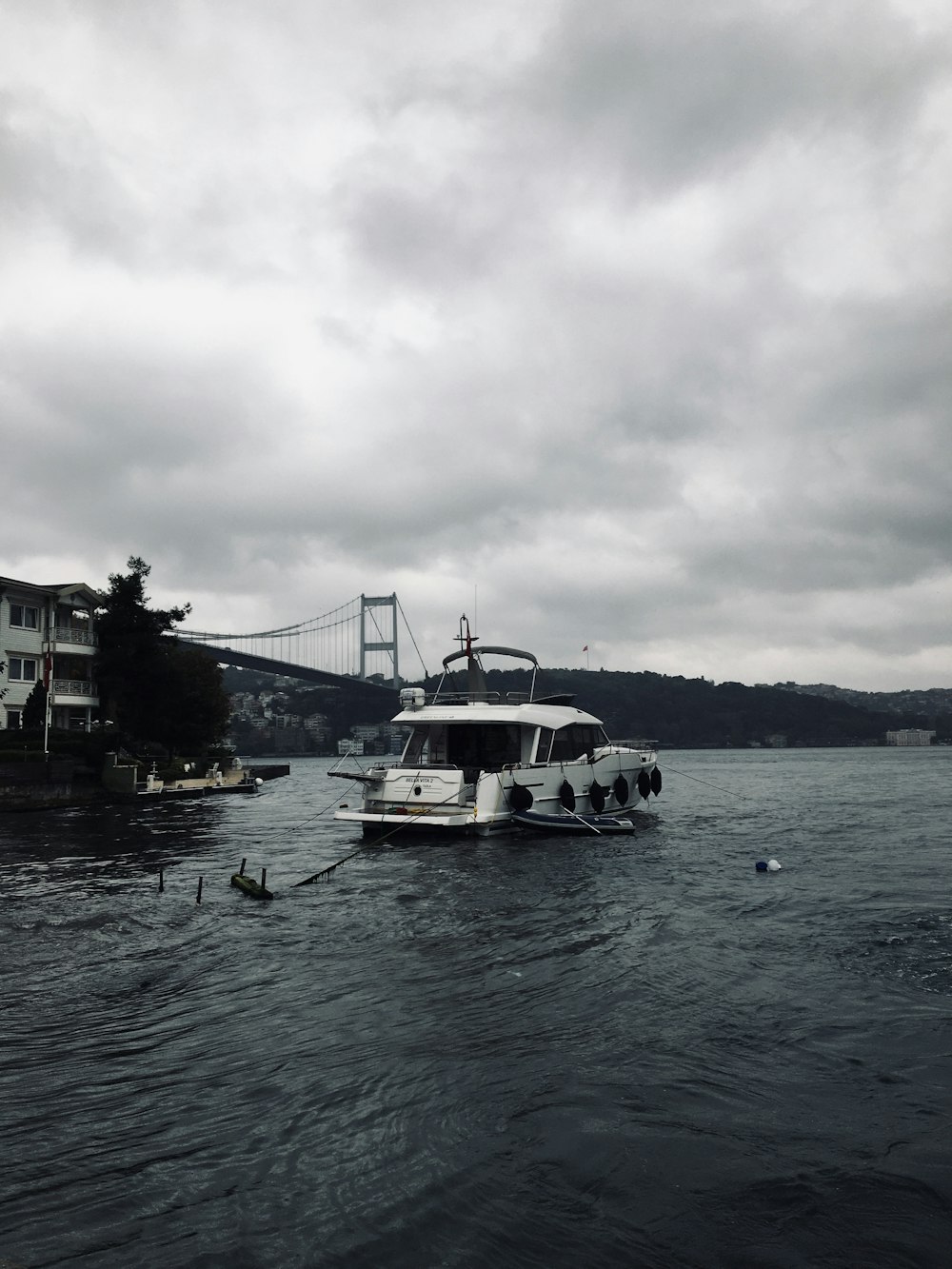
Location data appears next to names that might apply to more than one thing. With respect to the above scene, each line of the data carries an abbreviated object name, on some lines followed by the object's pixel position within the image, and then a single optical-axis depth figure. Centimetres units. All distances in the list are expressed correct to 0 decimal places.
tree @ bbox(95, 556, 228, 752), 4869
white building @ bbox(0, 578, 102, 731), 4472
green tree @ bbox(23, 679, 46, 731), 4212
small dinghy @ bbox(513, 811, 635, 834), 2364
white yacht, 2289
